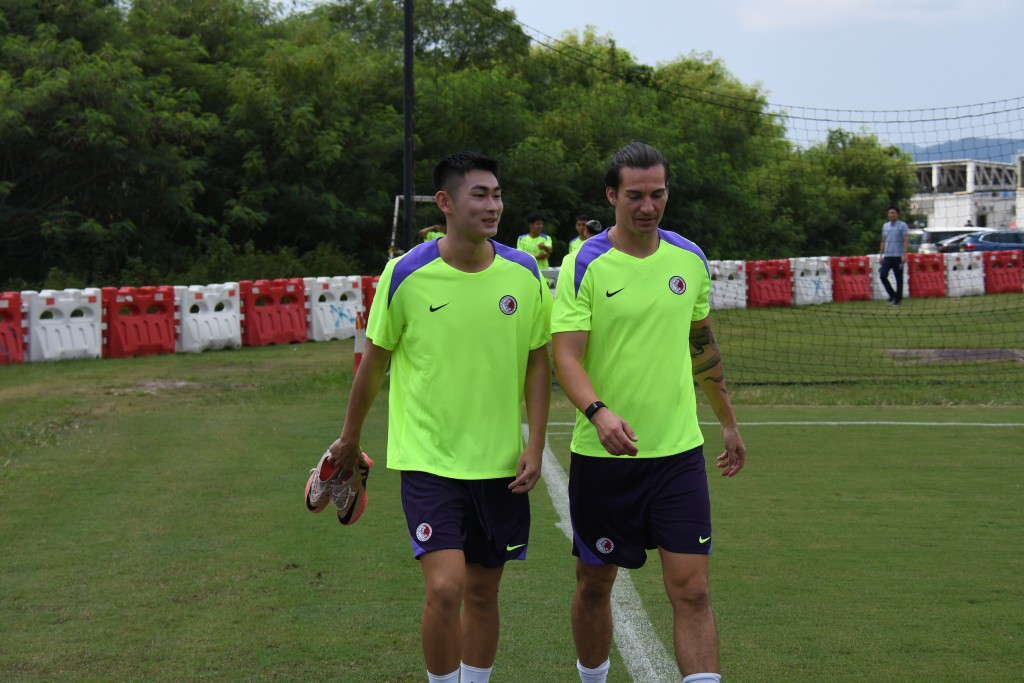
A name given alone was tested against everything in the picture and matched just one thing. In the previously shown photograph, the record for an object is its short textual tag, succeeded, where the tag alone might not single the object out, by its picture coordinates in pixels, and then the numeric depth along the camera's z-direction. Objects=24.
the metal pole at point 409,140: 16.33
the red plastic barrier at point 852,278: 32.97
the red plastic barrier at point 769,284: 31.44
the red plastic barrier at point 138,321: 20.30
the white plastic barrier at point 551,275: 22.52
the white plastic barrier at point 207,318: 21.03
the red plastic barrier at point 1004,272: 35.38
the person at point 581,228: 19.12
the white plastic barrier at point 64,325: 19.61
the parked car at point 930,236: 44.72
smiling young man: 4.54
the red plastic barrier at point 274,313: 22.14
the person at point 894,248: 27.93
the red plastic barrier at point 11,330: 19.30
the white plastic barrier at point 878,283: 33.66
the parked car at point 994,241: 41.66
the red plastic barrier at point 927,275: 34.03
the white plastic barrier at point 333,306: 23.19
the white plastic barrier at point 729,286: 30.84
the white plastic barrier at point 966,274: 34.72
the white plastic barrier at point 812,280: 32.34
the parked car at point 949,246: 41.75
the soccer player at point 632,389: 4.69
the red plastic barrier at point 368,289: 23.98
